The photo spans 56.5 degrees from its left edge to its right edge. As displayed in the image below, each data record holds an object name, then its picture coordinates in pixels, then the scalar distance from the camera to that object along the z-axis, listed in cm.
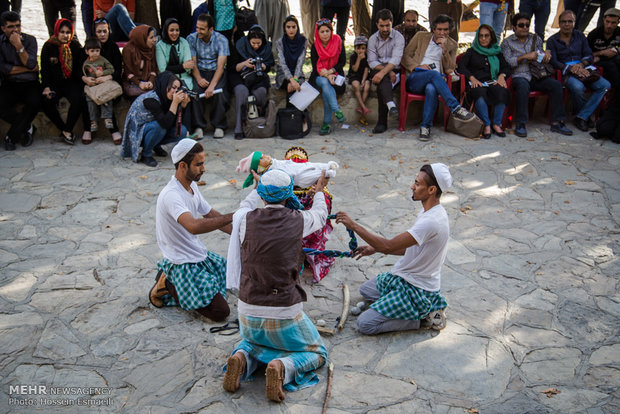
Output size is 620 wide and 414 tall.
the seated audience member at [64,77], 848
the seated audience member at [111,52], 866
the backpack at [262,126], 903
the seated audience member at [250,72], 909
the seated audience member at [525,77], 930
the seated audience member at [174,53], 875
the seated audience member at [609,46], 948
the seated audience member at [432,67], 907
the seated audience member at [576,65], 938
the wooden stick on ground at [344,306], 471
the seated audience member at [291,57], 923
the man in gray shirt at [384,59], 923
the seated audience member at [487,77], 923
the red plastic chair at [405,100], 930
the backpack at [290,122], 906
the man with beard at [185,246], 464
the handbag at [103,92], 850
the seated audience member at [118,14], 941
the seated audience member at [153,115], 787
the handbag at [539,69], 948
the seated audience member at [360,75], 942
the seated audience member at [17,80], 824
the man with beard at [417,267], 437
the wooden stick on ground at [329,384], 382
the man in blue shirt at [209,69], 902
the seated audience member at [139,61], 864
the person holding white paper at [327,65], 924
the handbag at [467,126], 902
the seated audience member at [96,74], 854
